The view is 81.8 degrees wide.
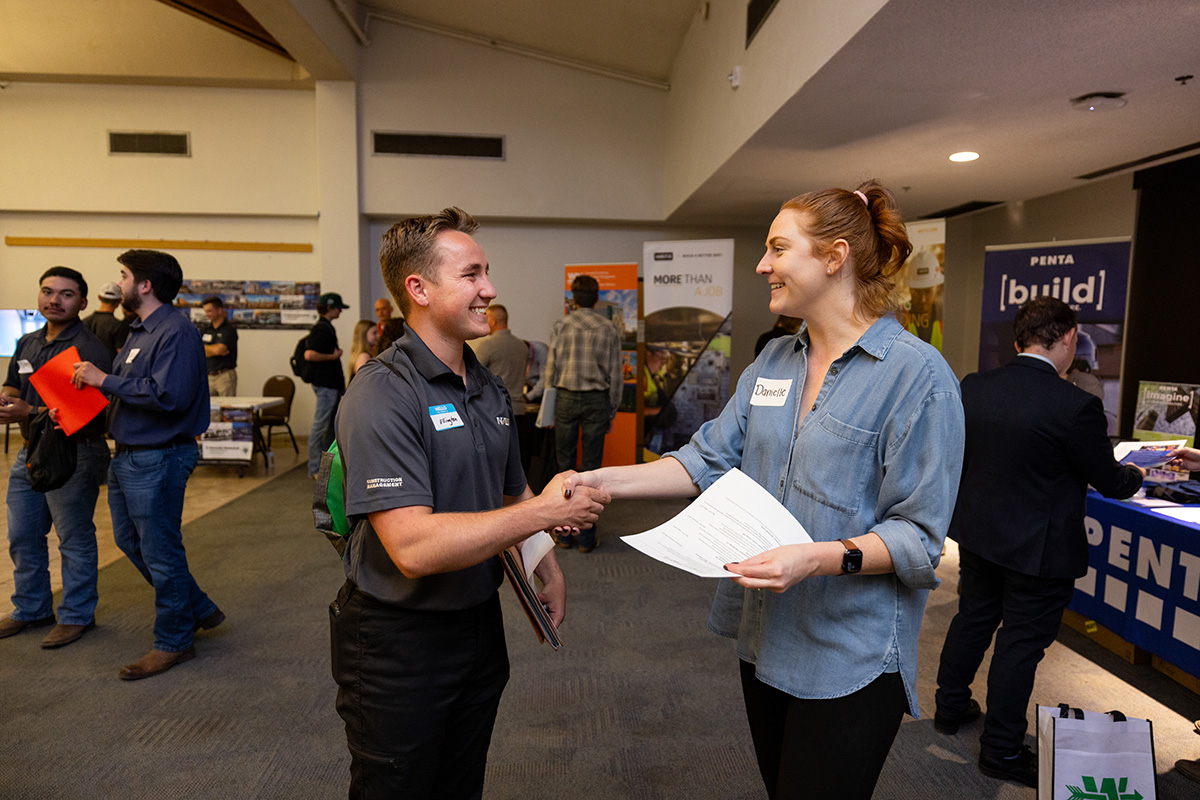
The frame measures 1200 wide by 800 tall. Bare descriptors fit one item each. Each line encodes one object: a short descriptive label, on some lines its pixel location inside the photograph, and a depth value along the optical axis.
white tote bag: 1.83
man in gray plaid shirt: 4.62
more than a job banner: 6.74
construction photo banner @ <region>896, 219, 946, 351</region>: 5.36
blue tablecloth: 2.58
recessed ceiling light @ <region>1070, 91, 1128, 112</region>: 3.75
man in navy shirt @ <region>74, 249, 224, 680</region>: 2.72
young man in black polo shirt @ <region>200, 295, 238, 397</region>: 7.07
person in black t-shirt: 6.27
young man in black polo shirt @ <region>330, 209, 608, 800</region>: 1.17
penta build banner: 4.53
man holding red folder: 3.02
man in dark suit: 2.20
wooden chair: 7.22
